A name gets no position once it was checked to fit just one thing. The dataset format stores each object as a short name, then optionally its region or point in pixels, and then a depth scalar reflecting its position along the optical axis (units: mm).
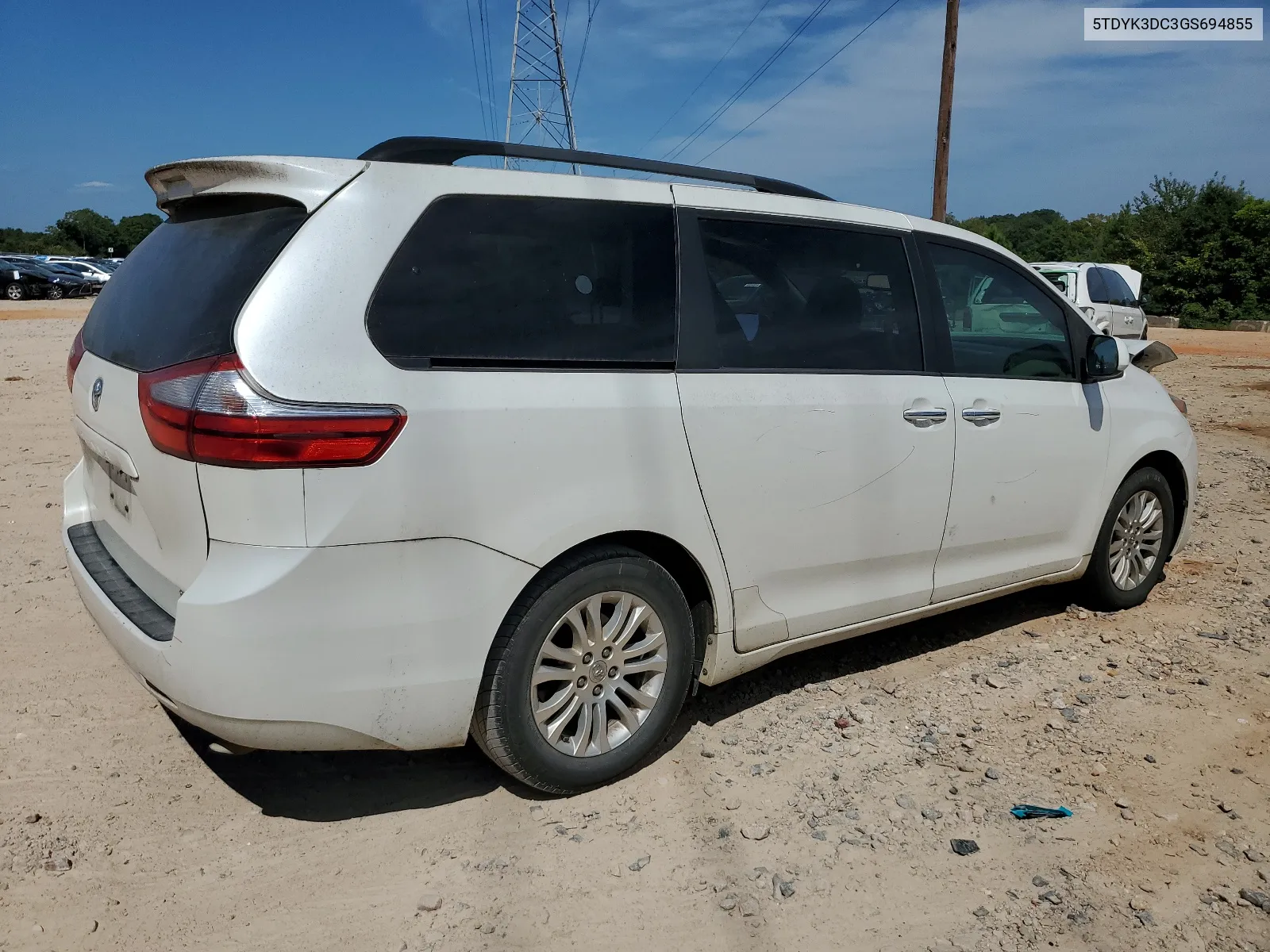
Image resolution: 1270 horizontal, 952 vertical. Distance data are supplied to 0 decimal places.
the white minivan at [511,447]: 2527
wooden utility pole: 19797
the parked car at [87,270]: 39875
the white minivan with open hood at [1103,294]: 17219
